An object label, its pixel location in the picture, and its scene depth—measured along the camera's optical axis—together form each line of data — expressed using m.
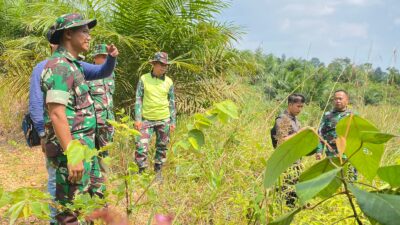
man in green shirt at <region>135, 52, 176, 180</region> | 3.95
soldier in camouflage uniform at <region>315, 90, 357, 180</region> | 3.53
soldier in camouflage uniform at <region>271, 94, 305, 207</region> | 2.74
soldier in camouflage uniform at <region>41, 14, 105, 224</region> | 1.71
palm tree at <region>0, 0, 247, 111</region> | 5.33
